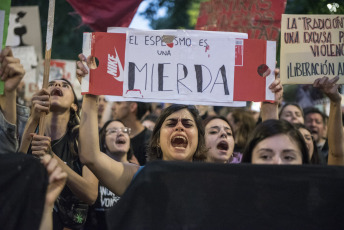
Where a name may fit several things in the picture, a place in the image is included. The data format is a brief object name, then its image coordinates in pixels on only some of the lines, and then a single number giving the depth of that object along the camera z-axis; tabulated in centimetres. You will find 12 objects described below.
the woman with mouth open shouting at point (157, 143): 316
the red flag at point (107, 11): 433
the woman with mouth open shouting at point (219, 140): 471
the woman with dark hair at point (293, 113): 589
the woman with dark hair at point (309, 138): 460
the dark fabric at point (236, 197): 246
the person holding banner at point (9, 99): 324
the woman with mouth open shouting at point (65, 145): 348
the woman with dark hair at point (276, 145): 288
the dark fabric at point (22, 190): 241
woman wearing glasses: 449
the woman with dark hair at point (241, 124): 611
